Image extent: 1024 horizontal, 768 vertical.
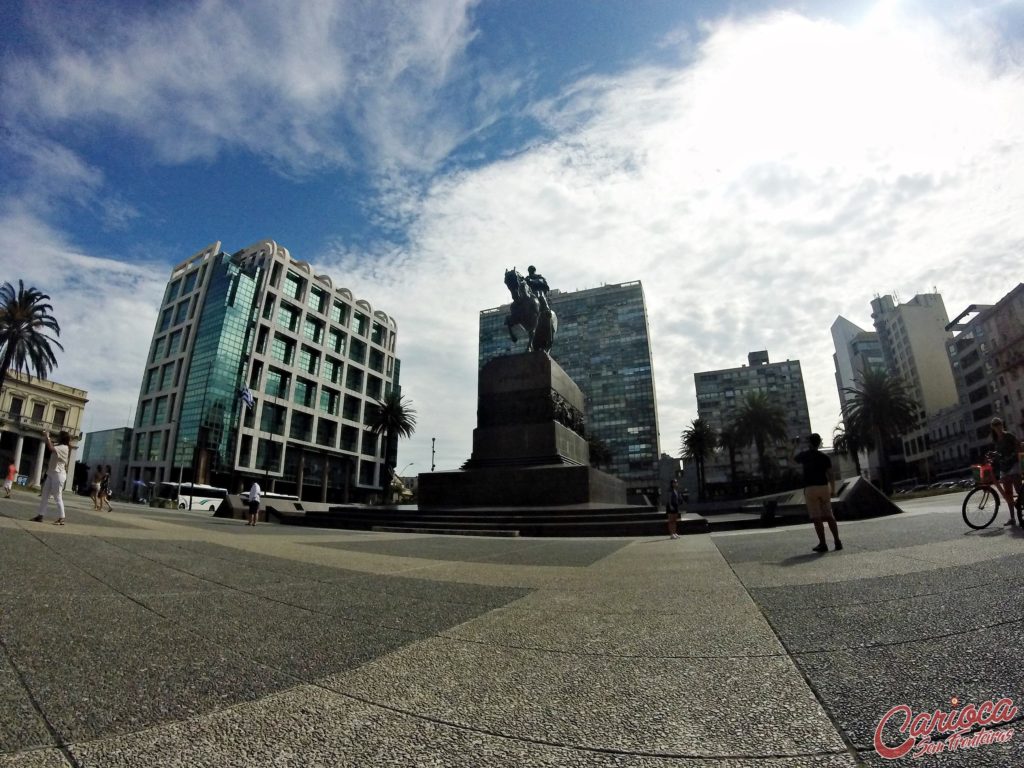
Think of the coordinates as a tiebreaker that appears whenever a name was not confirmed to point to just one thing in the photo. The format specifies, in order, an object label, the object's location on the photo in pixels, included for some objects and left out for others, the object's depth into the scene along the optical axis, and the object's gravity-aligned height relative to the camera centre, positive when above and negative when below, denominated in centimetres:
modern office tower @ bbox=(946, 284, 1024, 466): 5958 +1611
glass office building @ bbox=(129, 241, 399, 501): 5172 +1303
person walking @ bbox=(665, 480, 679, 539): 1009 -41
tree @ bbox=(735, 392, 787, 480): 5947 +818
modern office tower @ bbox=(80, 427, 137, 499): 5971 +564
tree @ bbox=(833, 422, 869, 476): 5427 +552
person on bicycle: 721 +36
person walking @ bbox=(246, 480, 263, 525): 1508 -31
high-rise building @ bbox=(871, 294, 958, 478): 9075 +2507
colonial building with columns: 5119 +857
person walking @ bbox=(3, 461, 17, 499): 1617 +56
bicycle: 725 -23
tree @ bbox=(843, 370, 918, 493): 4681 +777
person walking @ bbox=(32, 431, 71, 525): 868 +40
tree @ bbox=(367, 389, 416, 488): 5844 +891
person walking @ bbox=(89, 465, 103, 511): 1588 +32
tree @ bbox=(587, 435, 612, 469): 6438 +507
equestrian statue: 2014 +734
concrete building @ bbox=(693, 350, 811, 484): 11206 +2222
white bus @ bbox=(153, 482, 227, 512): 3904 +0
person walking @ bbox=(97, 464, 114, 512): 1695 +29
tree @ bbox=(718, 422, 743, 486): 6325 +644
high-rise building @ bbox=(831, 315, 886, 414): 11331 +3431
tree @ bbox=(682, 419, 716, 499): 6919 +678
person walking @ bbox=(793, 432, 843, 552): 608 +1
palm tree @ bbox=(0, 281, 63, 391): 3641 +1258
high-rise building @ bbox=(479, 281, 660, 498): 9825 +2724
